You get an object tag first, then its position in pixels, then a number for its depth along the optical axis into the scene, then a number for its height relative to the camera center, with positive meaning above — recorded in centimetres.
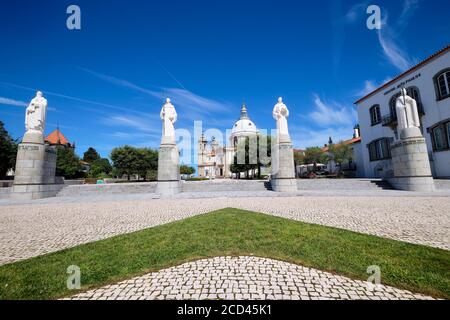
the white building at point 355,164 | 3151 +207
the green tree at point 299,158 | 4596 +428
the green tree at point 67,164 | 3612 +355
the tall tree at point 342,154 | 3484 +391
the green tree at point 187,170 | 7300 +374
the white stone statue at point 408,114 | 1630 +491
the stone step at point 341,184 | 1741 -77
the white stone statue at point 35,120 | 1577 +510
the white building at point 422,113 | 2036 +715
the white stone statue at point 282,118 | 1786 +531
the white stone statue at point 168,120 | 1751 +534
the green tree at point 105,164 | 7800 +746
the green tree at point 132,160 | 4194 +451
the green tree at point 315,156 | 4189 +444
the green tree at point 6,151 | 2706 +464
